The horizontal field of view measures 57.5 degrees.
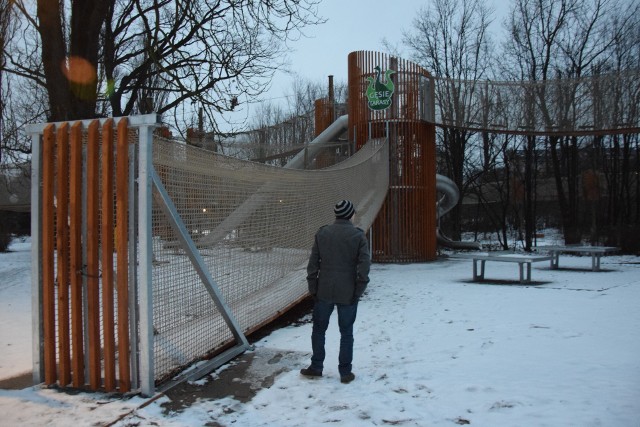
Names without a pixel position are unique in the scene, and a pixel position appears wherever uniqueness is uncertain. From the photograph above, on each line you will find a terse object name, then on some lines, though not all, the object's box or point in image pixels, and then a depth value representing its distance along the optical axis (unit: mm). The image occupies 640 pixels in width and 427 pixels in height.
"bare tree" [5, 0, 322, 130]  8234
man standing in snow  4836
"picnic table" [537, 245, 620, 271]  13280
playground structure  4387
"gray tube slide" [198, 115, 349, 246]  5527
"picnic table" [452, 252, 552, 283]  11023
